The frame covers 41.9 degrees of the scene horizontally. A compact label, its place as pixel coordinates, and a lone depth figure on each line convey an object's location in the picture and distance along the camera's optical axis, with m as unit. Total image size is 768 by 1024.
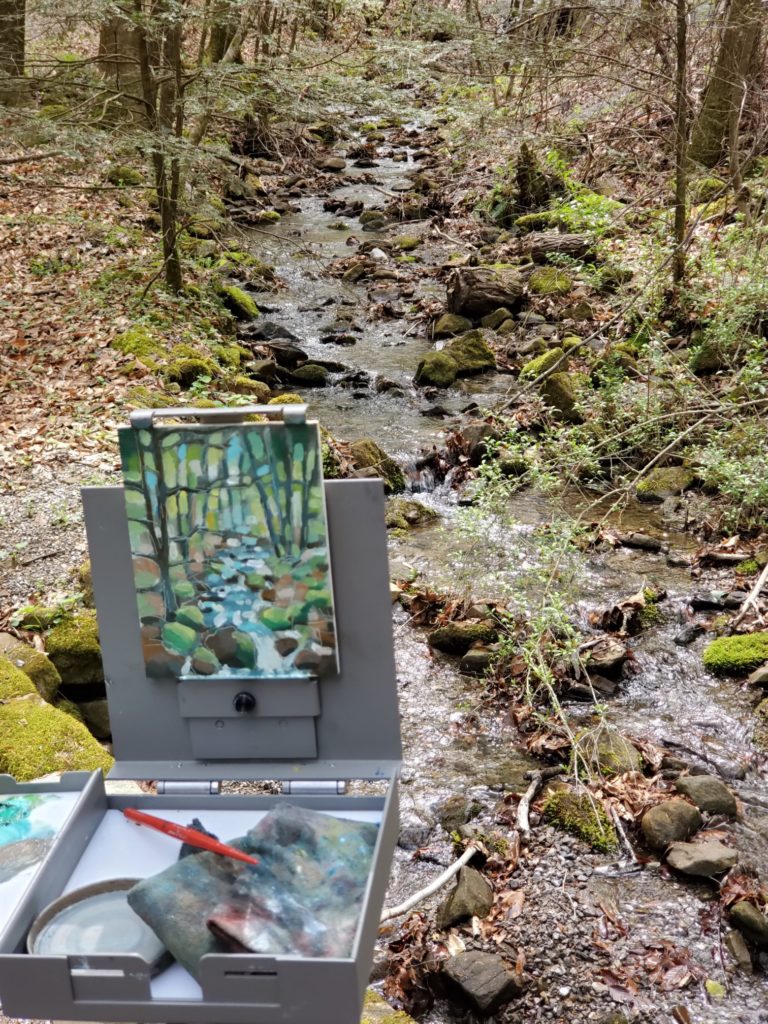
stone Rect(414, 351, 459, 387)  11.12
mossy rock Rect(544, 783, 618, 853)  4.65
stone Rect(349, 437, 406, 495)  8.87
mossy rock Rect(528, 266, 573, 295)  12.33
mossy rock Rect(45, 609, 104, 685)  5.43
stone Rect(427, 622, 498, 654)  6.47
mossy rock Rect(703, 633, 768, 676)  6.02
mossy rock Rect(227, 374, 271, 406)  9.84
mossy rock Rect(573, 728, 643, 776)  5.12
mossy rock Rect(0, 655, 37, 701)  4.33
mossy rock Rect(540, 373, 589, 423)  9.33
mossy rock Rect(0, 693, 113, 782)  3.78
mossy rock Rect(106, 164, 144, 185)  13.09
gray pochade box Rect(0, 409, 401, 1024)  1.96
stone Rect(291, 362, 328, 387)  11.30
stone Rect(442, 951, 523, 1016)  3.72
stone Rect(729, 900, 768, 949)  4.01
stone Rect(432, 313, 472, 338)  12.45
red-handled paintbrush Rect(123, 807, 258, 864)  1.79
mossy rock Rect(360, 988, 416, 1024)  3.10
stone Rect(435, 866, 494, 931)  4.15
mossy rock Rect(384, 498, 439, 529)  8.31
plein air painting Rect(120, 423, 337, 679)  2.03
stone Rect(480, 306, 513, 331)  12.36
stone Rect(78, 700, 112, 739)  5.35
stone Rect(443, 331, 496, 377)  11.30
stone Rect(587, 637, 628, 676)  6.09
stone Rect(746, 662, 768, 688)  5.84
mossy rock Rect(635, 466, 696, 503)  8.30
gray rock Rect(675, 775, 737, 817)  4.82
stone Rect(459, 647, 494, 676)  6.23
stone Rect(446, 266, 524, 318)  12.51
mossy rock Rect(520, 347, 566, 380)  10.05
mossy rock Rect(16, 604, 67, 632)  5.68
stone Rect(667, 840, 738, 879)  4.36
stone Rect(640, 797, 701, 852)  4.59
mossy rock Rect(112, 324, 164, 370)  9.52
